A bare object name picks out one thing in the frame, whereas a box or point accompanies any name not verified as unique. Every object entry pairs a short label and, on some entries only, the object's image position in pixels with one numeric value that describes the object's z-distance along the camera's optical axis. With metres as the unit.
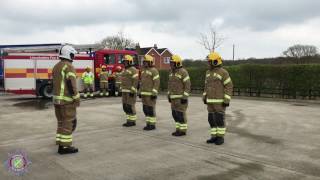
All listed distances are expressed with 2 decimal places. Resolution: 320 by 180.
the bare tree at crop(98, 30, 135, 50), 43.19
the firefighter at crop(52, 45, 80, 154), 5.41
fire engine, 14.04
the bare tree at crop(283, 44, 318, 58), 41.29
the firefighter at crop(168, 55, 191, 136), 6.80
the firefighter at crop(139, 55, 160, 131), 7.39
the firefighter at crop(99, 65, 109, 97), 15.60
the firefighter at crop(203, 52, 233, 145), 6.00
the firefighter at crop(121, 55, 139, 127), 7.80
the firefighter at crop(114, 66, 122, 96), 15.39
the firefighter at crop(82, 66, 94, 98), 15.20
